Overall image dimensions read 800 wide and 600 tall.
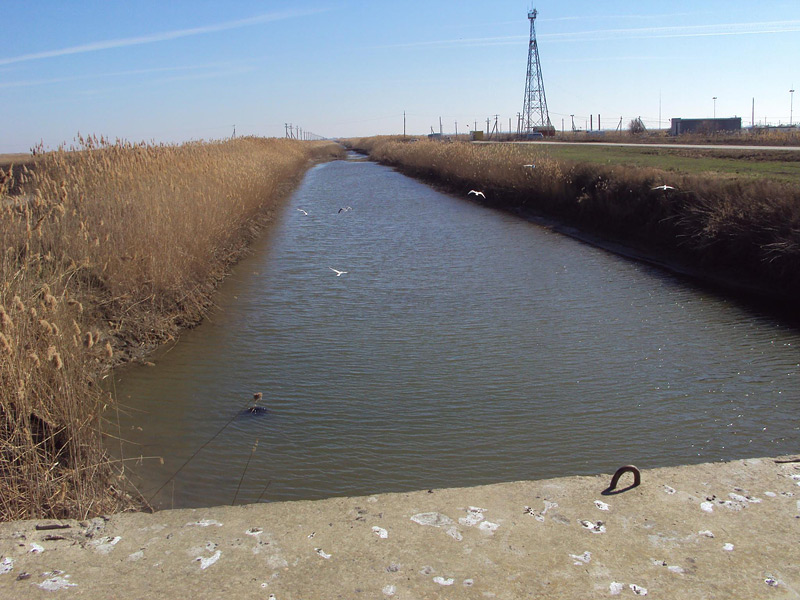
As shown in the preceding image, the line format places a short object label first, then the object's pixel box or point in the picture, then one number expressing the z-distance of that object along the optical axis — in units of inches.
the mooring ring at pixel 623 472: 160.7
